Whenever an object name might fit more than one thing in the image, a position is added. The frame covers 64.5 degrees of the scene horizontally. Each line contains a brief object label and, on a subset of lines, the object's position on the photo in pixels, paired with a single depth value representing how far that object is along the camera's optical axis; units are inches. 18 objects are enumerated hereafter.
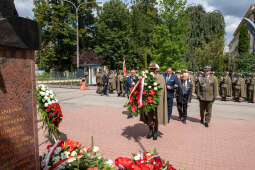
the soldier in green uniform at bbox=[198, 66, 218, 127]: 262.1
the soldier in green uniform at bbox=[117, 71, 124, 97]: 582.9
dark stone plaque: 80.5
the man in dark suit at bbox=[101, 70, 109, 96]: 572.7
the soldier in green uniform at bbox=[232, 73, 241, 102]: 504.3
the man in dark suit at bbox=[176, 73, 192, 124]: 287.0
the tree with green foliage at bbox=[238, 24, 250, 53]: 1405.0
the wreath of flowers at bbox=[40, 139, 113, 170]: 105.8
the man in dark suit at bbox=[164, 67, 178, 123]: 265.4
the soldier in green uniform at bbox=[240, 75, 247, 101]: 507.1
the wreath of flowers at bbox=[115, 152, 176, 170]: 89.2
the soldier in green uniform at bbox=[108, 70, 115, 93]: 639.8
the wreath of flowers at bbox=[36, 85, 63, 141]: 170.4
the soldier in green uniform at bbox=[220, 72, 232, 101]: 513.7
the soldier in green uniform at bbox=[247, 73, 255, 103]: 490.7
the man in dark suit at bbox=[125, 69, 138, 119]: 354.2
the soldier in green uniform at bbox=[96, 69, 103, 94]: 615.2
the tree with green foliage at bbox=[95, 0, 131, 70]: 1096.9
